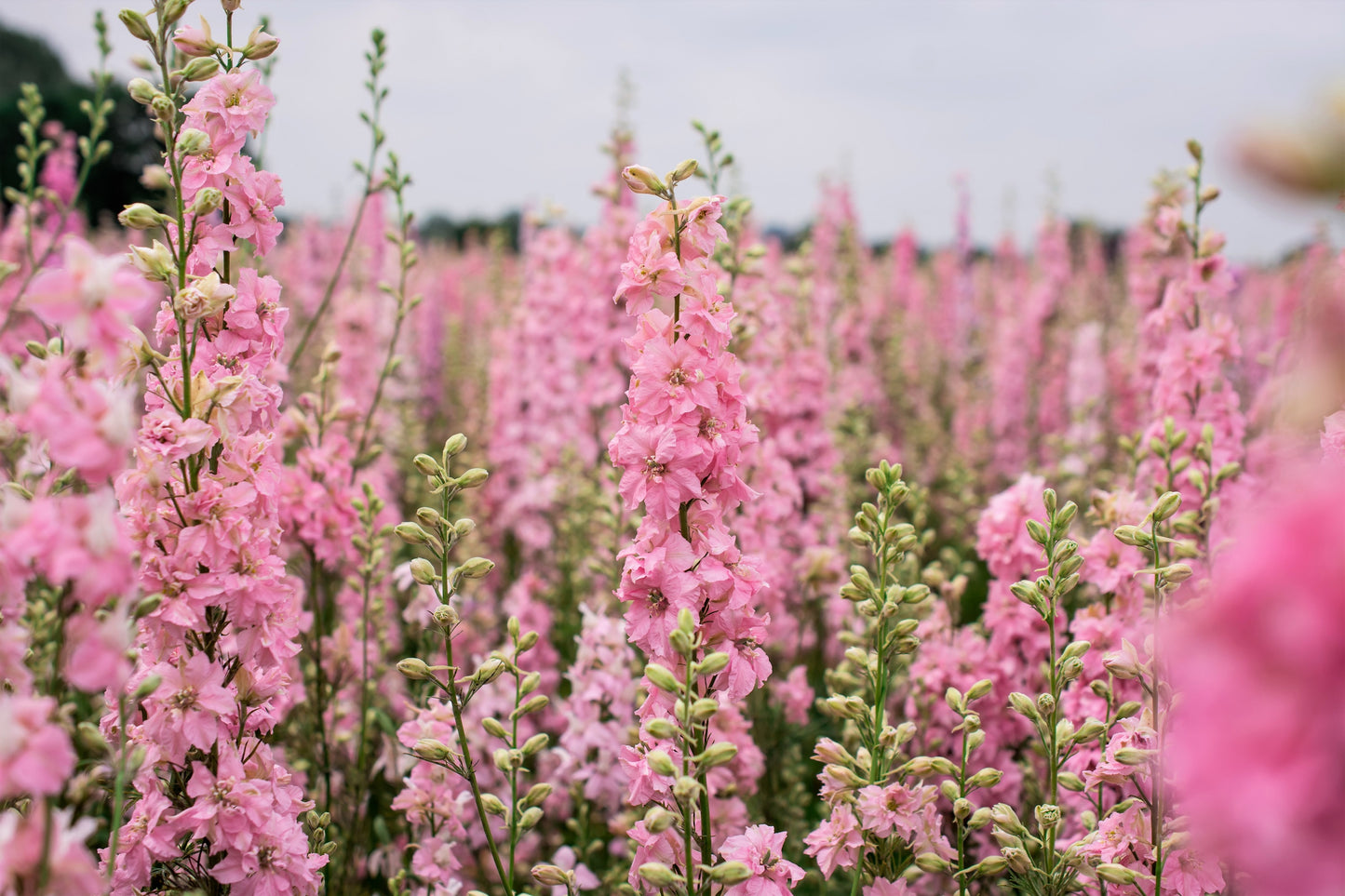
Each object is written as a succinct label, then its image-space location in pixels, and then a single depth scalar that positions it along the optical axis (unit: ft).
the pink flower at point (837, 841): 3.19
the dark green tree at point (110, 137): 57.70
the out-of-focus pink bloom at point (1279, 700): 1.90
